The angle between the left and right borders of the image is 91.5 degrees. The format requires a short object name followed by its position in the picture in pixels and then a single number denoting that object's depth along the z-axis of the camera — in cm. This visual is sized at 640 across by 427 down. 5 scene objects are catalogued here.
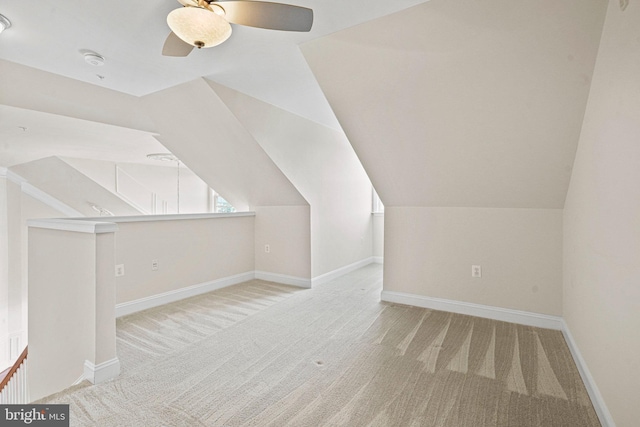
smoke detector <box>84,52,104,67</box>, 247
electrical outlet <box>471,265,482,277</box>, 319
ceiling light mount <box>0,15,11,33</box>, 199
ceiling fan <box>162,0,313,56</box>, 146
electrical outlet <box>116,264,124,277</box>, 322
